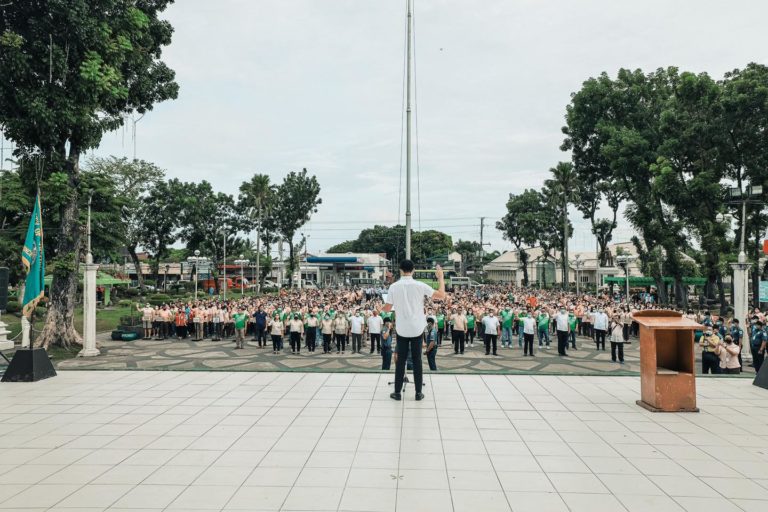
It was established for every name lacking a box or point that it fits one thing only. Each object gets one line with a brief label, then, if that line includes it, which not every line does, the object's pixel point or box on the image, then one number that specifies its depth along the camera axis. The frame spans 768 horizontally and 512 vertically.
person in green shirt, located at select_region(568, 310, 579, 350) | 18.08
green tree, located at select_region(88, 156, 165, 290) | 46.59
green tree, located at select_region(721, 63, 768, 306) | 25.05
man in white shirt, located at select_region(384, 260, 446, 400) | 6.64
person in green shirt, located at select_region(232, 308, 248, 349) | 17.92
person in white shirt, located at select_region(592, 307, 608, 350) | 17.92
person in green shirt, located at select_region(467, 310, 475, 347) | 19.23
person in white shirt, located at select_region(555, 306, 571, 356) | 16.66
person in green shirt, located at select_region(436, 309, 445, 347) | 18.73
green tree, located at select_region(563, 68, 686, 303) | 30.72
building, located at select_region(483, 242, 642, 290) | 73.12
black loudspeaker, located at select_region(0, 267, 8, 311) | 10.59
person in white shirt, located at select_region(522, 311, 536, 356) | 16.31
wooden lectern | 6.72
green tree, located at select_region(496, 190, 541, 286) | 60.03
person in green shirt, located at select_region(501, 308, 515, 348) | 18.72
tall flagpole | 13.14
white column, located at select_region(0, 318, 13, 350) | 16.91
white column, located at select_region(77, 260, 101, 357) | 15.00
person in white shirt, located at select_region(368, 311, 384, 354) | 16.55
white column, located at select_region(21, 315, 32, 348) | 14.34
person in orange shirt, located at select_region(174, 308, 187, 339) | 21.50
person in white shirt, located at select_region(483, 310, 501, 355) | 16.50
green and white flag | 10.91
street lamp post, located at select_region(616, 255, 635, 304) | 32.58
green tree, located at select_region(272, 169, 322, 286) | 59.34
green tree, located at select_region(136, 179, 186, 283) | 51.91
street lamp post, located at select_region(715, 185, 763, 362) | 14.90
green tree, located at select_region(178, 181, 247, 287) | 53.59
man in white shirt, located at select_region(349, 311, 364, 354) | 17.16
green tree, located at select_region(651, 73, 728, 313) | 26.45
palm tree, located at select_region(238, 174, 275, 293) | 58.56
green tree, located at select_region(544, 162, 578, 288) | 50.00
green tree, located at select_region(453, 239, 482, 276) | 118.50
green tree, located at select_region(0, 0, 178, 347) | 14.17
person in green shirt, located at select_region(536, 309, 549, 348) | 18.31
